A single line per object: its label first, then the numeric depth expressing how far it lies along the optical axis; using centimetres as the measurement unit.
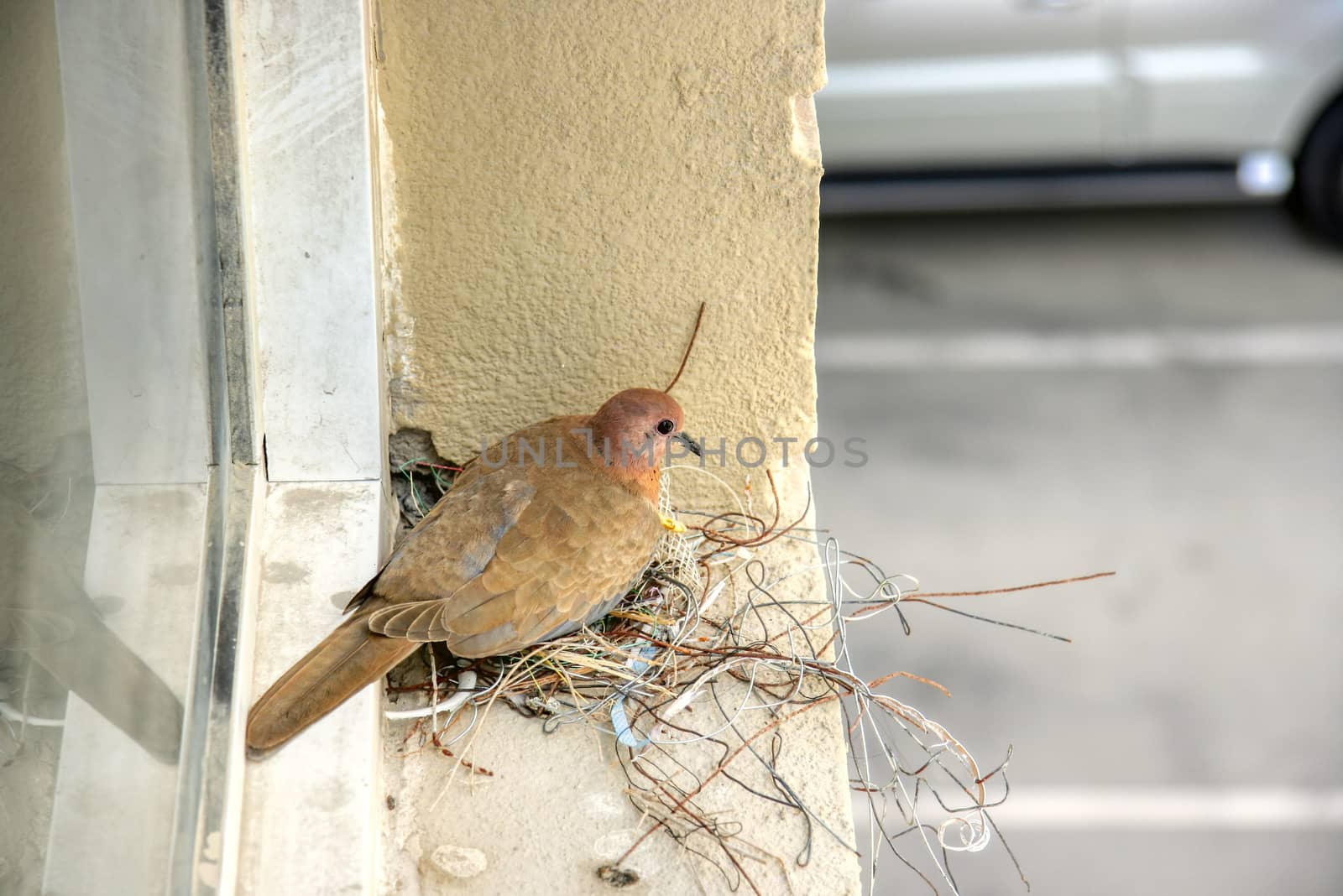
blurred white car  633
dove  215
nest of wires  235
